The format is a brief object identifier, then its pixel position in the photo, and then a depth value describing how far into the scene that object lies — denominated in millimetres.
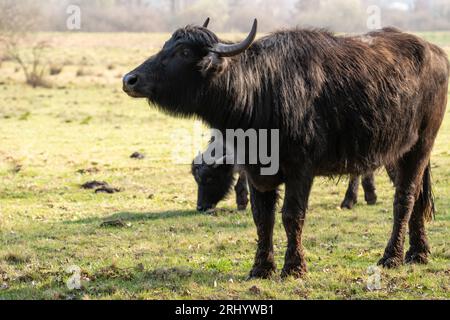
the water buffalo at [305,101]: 14312
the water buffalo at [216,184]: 25016
